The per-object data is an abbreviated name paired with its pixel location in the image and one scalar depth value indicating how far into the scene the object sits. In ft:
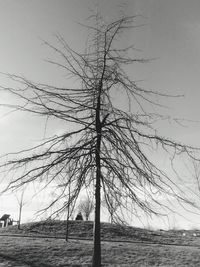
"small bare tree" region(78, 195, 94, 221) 194.97
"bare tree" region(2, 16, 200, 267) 20.49
